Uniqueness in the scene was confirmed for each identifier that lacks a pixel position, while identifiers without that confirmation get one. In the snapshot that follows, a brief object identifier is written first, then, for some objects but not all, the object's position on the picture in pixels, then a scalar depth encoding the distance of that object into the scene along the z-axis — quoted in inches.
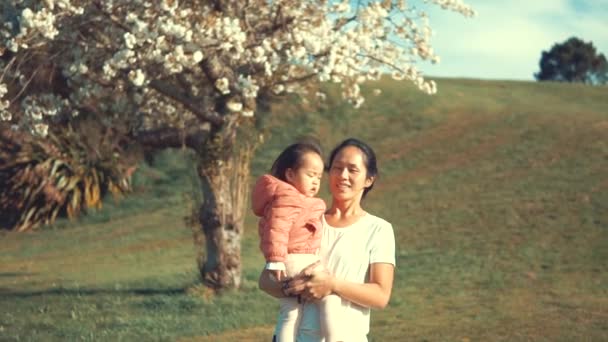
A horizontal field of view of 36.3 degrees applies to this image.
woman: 170.9
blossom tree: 523.5
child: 177.8
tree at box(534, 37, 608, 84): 3125.0
